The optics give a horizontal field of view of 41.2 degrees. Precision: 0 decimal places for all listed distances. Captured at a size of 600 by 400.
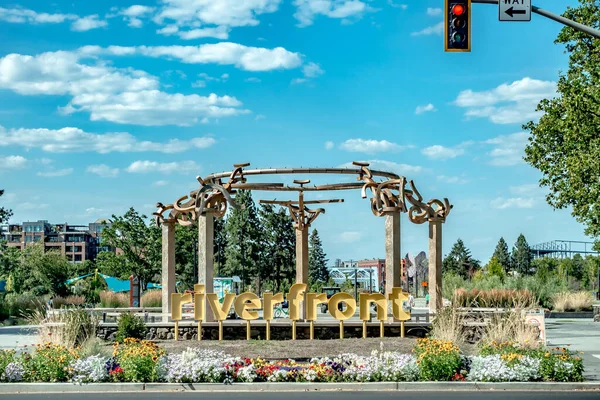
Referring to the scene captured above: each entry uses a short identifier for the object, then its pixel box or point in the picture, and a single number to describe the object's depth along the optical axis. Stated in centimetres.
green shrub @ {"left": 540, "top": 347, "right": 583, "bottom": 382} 1714
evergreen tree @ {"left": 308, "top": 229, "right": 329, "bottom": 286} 8794
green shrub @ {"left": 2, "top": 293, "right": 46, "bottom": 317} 4325
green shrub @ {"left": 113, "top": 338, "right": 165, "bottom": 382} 1698
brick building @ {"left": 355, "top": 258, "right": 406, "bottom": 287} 12356
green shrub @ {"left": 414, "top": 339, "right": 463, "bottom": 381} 1708
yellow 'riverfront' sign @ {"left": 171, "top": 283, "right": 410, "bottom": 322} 2455
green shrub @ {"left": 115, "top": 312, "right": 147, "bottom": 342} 2412
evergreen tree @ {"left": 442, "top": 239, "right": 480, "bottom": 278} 9656
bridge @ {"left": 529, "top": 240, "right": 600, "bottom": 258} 11019
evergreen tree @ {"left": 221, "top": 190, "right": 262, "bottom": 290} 6850
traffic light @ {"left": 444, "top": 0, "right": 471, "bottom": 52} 1492
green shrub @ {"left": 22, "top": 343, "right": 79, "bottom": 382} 1722
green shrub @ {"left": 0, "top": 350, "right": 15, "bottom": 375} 1729
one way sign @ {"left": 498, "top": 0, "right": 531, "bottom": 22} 1543
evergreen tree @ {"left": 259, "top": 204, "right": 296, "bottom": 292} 7031
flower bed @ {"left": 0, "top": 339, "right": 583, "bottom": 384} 1702
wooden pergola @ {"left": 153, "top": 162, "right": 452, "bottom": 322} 2617
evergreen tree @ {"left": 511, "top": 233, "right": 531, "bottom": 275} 12141
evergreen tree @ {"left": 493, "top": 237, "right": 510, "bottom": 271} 12381
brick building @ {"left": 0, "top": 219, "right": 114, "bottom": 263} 17662
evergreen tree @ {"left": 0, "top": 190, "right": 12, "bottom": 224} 4453
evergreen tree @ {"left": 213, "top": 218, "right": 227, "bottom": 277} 7369
